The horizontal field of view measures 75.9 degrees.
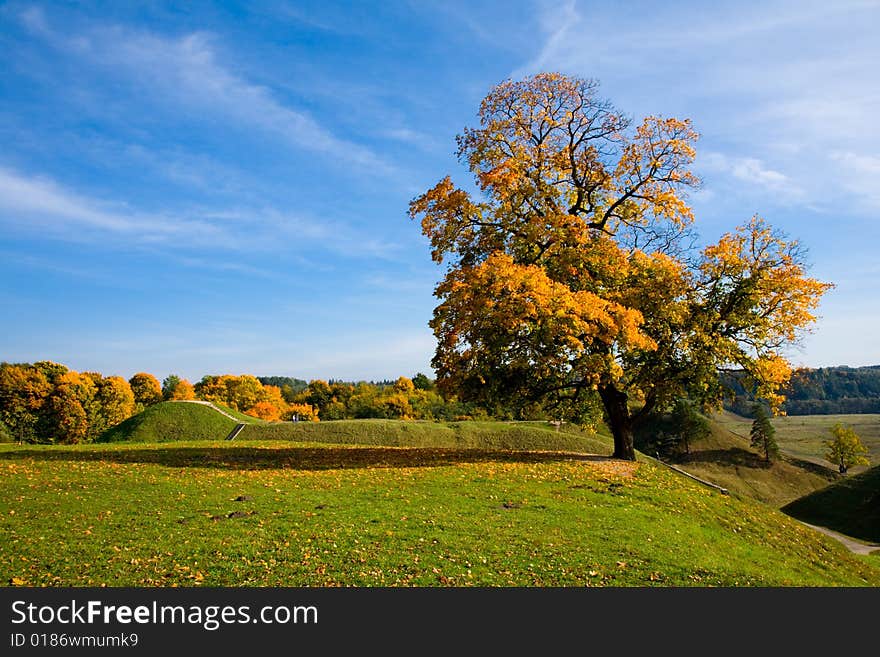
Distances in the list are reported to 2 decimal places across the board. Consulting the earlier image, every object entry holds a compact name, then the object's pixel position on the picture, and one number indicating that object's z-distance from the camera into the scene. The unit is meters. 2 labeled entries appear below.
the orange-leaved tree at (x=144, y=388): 115.56
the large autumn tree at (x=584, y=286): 25.33
